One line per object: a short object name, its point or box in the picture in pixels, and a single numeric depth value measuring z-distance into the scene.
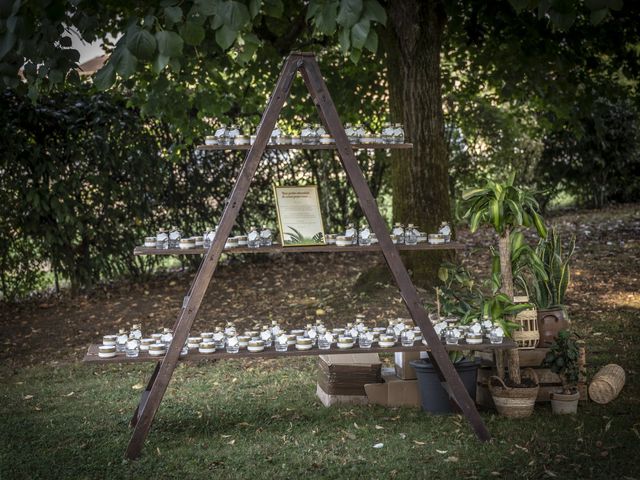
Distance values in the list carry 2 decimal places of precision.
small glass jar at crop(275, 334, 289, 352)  4.53
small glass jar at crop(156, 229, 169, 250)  4.40
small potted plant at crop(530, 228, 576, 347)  5.39
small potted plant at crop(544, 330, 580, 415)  4.91
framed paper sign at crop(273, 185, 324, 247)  4.45
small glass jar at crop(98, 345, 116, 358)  4.43
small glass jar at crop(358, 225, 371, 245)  4.52
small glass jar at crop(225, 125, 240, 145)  4.51
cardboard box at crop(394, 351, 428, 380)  5.21
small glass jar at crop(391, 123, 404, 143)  4.72
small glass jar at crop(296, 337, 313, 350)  4.55
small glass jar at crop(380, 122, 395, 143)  4.67
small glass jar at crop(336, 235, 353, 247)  4.47
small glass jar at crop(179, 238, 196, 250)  4.39
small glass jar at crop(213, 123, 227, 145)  4.50
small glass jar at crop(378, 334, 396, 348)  4.57
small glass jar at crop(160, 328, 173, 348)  4.55
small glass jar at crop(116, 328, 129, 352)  4.52
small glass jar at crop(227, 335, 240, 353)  4.48
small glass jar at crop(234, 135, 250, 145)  4.50
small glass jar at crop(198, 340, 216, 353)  4.44
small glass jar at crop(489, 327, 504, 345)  4.69
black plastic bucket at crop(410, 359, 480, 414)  4.96
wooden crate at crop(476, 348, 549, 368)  5.15
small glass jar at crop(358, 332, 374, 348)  4.58
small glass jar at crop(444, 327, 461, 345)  4.67
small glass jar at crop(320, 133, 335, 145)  4.47
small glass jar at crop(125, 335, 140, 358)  4.44
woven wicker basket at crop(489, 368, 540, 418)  4.83
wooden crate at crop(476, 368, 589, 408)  5.10
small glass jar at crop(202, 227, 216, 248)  4.42
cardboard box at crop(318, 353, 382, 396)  5.19
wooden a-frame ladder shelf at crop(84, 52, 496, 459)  4.28
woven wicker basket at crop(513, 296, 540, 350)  5.07
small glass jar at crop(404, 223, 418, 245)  4.68
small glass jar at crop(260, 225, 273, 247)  4.50
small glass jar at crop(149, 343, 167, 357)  4.46
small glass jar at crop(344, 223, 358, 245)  4.50
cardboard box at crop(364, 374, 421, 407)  5.18
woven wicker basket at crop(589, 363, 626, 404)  5.05
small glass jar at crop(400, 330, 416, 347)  4.62
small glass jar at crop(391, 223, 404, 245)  4.70
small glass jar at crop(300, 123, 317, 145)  4.48
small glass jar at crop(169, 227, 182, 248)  4.43
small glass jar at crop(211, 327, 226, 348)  4.58
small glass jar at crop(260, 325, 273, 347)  4.59
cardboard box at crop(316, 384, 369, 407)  5.21
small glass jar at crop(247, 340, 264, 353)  4.48
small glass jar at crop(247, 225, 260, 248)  4.46
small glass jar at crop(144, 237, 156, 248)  4.43
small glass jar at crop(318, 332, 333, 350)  4.57
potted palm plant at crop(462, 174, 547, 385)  4.72
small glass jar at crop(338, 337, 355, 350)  4.57
